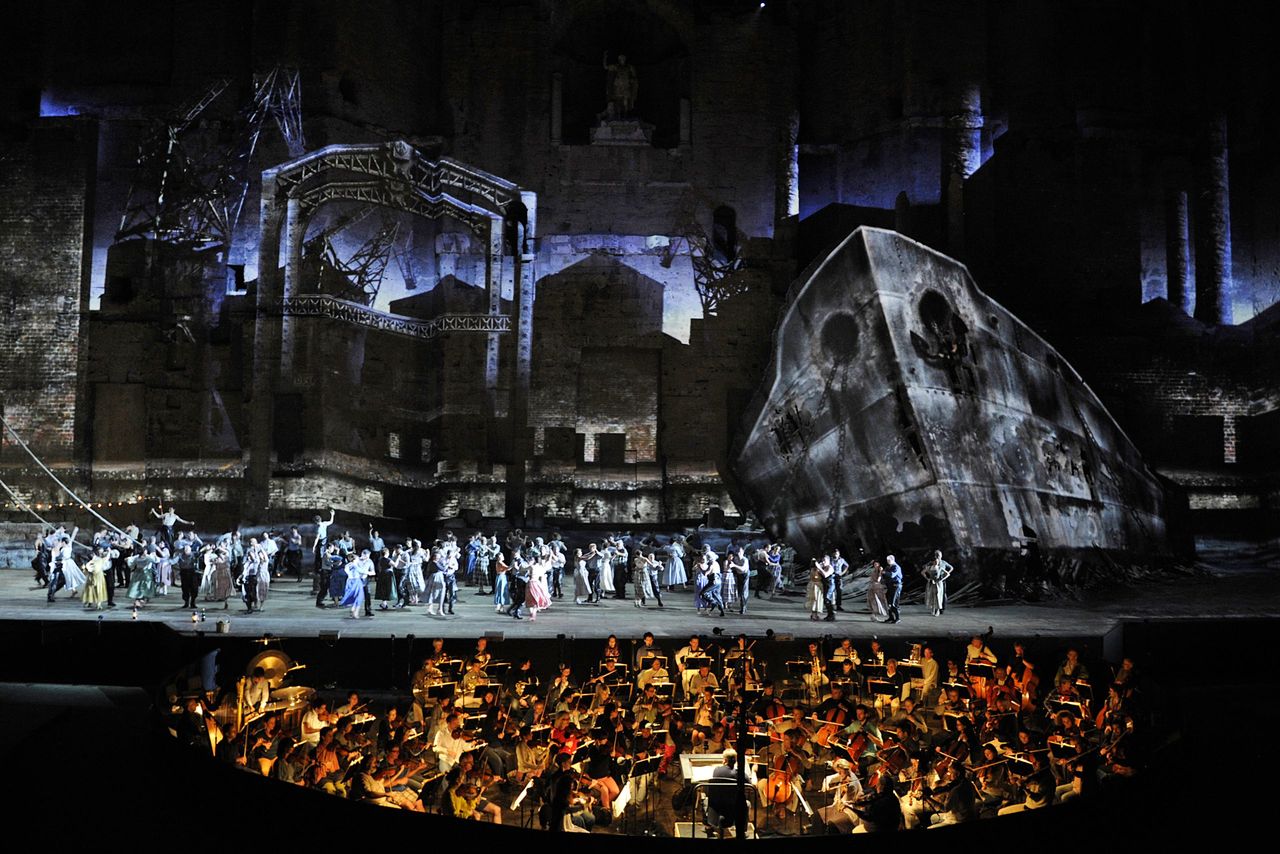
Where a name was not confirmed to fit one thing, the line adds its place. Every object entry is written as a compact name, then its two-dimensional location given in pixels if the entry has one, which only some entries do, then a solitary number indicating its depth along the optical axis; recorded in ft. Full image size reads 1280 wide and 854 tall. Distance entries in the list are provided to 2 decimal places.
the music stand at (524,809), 24.56
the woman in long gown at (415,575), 55.83
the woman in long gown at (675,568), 67.26
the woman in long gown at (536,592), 51.81
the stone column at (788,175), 100.42
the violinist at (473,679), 33.40
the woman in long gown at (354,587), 50.24
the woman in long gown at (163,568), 55.57
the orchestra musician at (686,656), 34.47
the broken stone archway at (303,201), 84.48
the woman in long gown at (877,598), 50.80
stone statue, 100.48
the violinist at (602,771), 24.44
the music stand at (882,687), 36.35
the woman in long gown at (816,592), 50.52
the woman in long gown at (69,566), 54.03
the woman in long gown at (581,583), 60.03
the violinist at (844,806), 24.34
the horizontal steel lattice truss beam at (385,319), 85.20
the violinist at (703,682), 32.12
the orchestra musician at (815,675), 35.04
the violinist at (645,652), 36.06
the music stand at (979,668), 36.32
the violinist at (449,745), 26.86
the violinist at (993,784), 24.88
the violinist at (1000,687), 30.40
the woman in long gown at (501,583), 54.03
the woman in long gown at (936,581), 51.93
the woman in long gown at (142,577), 52.95
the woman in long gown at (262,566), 49.83
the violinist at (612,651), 36.78
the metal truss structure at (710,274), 97.66
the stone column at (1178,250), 101.09
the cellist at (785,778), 25.43
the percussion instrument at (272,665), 33.88
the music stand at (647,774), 26.32
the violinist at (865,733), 26.00
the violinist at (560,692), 29.94
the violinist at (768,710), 28.30
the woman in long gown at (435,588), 52.11
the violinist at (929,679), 34.71
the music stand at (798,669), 38.09
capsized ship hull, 57.88
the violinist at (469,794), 23.21
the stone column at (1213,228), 102.37
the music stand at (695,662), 35.60
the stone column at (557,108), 100.32
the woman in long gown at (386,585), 56.03
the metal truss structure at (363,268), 89.97
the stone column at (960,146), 97.50
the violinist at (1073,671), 34.01
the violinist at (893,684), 31.79
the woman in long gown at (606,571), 62.39
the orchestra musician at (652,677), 34.09
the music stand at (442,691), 33.73
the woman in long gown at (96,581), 51.65
